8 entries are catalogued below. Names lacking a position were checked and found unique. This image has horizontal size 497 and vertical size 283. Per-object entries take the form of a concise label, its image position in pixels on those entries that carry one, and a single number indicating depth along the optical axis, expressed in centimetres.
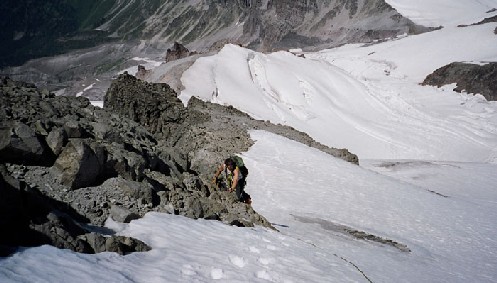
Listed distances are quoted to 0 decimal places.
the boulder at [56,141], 772
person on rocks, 1196
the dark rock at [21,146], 699
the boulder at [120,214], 732
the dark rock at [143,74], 4896
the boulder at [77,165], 747
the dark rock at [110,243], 595
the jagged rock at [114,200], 725
